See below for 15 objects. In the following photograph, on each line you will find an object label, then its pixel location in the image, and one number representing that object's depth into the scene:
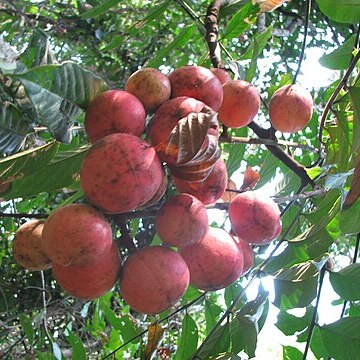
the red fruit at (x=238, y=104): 1.03
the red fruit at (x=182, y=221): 0.79
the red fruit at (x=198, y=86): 0.87
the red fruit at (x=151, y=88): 0.84
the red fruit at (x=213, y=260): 0.86
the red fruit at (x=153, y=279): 0.77
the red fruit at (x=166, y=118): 0.77
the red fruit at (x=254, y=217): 0.94
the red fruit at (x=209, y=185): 0.86
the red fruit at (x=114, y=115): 0.76
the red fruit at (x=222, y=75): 1.08
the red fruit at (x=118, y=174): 0.70
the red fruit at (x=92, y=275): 0.76
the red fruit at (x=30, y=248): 0.81
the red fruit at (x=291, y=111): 1.14
